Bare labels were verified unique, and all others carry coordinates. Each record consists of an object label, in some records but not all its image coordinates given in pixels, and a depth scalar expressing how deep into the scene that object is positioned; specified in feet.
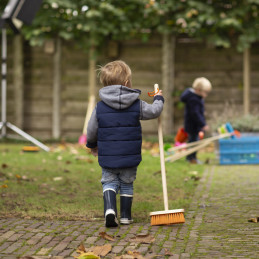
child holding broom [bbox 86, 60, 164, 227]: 21.99
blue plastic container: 42.88
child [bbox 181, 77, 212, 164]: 42.10
